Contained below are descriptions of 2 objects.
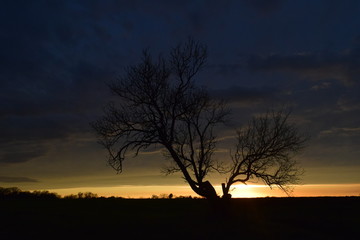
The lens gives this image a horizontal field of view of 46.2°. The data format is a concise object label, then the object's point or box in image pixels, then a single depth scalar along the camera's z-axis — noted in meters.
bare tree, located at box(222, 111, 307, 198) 28.12
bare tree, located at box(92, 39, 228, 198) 28.25
